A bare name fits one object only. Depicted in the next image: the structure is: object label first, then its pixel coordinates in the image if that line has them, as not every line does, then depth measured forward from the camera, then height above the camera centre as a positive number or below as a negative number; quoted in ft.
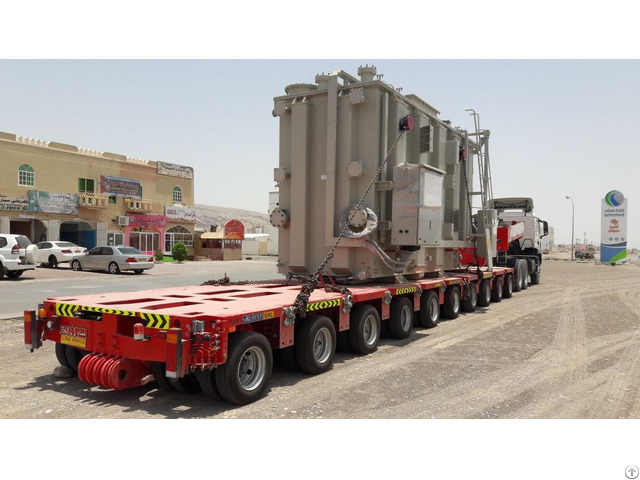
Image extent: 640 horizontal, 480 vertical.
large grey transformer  30.37 +3.59
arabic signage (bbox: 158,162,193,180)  136.87 +19.27
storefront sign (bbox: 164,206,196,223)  137.39 +6.99
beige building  105.09 +9.90
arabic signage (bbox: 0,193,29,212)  101.19 +7.09
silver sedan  80.38 -3.38
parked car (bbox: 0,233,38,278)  65.21 -2.16
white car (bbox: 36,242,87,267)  87.61 -2.30
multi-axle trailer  16.71 -3.55
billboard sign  157.69 +4.82
